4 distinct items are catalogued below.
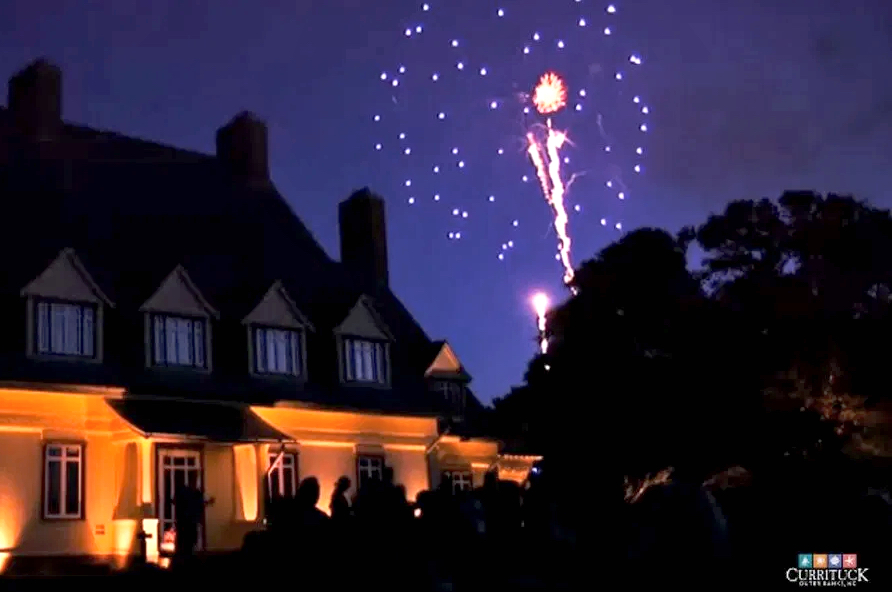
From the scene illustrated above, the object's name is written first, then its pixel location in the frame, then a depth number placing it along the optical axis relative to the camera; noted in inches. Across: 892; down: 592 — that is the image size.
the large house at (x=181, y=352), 861.8
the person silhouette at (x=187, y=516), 718.5
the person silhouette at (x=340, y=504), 343.0
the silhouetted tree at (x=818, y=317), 1132.5
